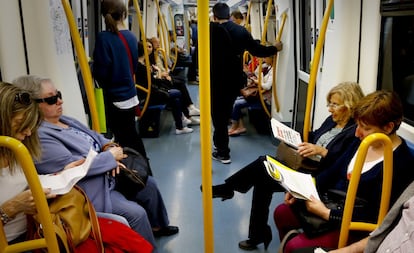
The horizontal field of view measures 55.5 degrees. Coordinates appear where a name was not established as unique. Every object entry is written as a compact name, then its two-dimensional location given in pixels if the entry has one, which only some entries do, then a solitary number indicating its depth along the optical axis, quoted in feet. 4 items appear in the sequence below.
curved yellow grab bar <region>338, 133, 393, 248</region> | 4.45
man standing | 12.01
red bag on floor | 5.57
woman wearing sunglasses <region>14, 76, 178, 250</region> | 6.30
